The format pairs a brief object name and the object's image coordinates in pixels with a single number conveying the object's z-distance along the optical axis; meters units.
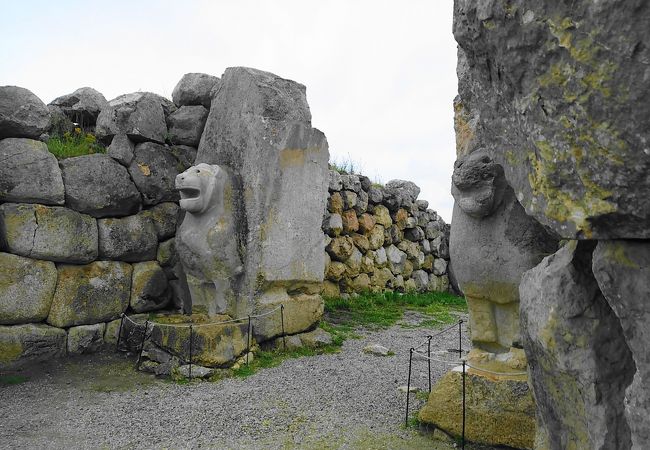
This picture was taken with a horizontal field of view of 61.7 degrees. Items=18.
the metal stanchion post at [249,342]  5.02
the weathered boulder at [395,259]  9.73
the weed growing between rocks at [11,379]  4.45
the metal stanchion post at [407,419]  3.53
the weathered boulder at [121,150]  5.68
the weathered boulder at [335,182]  8.61
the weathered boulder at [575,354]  1.53
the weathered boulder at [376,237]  9.28
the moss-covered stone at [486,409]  2.99
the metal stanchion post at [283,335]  5.41
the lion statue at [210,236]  5.04
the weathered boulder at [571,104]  1.17
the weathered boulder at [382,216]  9.53
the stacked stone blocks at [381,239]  8.62
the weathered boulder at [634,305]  1.30
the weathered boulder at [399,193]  9.80
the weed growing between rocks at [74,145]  5.39
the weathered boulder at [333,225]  8.49
